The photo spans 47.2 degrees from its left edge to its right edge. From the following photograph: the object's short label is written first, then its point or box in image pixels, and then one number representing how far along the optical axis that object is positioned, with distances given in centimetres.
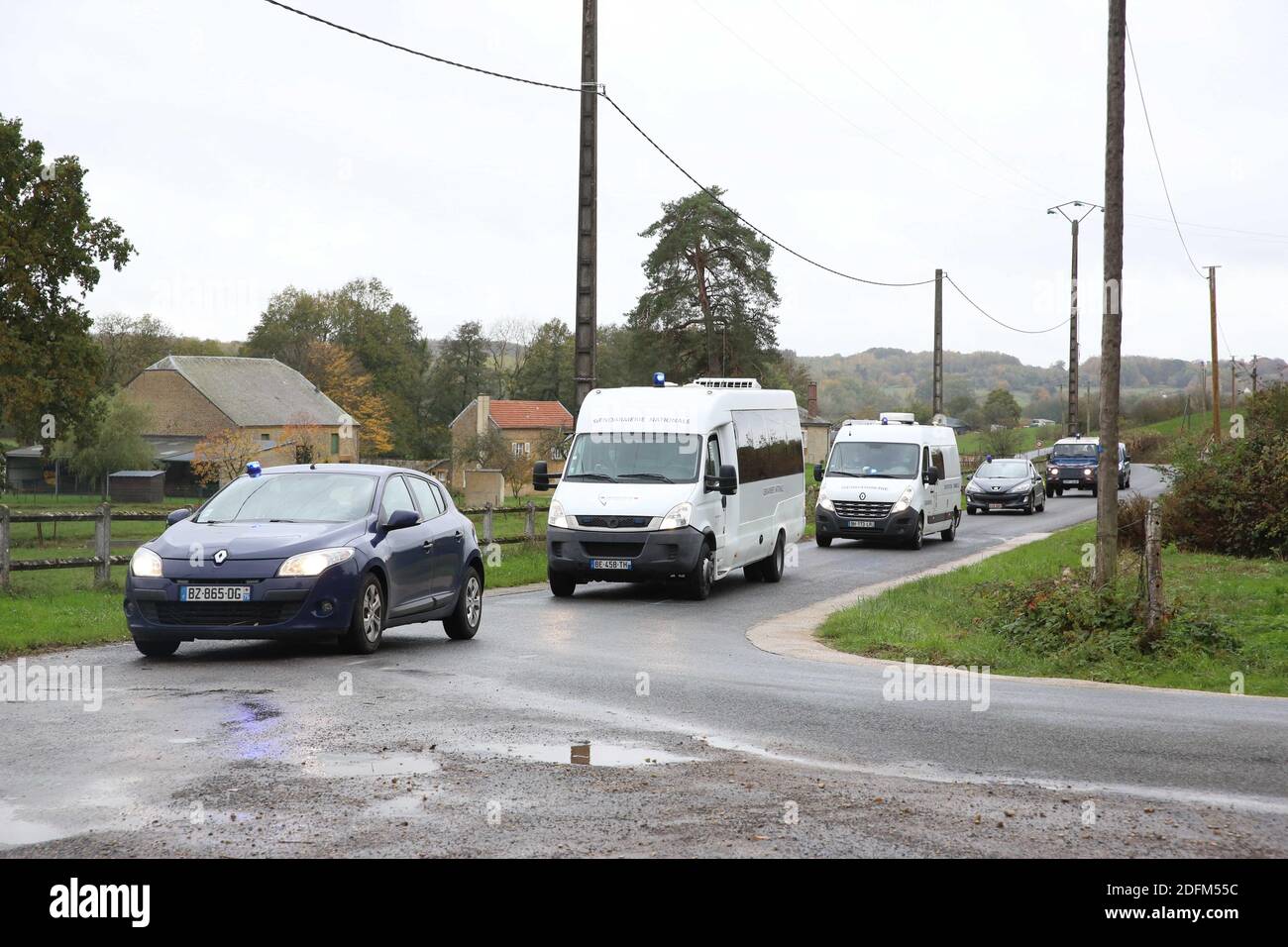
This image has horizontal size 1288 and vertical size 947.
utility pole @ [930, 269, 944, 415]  5374
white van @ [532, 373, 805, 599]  1906
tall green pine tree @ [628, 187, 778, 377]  7338
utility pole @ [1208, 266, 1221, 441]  6844
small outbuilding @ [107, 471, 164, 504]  8962
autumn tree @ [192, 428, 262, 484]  8544
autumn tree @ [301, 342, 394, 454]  11006
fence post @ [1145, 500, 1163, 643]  1334
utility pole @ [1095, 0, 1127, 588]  1722
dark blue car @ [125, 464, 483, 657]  1187
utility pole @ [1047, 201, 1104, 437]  5610
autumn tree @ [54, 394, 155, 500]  8212
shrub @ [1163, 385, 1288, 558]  2494
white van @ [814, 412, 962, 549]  2994
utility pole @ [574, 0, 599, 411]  2467
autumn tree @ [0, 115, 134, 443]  3962
